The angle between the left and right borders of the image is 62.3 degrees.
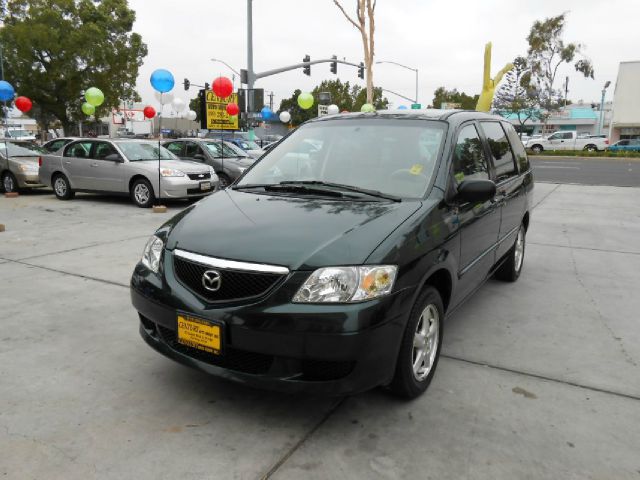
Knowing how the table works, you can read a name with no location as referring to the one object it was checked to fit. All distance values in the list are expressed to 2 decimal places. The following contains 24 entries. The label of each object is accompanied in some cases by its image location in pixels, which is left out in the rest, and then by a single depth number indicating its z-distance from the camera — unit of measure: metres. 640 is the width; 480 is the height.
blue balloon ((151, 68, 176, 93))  11.78
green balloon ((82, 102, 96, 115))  23.35
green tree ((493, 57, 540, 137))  43.47
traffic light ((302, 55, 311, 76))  28.20
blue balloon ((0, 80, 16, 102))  14.42
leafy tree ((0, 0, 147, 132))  28.08
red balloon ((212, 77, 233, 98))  13.78
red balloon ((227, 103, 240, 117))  14.74
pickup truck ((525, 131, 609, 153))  40.94
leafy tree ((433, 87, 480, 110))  70.25
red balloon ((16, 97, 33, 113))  16.14
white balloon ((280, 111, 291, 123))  32.02
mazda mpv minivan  2.54
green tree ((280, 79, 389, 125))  71.00
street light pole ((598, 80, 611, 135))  64.63
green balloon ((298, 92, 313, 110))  22.21
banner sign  14.36
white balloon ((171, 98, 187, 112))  20.05
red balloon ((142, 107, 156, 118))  25.37
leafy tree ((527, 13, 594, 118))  44.38
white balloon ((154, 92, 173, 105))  14.38
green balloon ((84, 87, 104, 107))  15.48
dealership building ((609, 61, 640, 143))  47.12
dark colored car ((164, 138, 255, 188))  13.19
